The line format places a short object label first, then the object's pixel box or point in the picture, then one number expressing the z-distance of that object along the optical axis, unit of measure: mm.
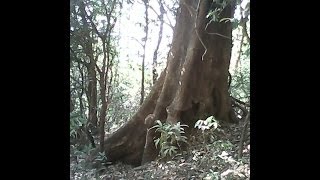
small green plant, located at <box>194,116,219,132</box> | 1840
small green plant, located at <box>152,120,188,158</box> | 1837
